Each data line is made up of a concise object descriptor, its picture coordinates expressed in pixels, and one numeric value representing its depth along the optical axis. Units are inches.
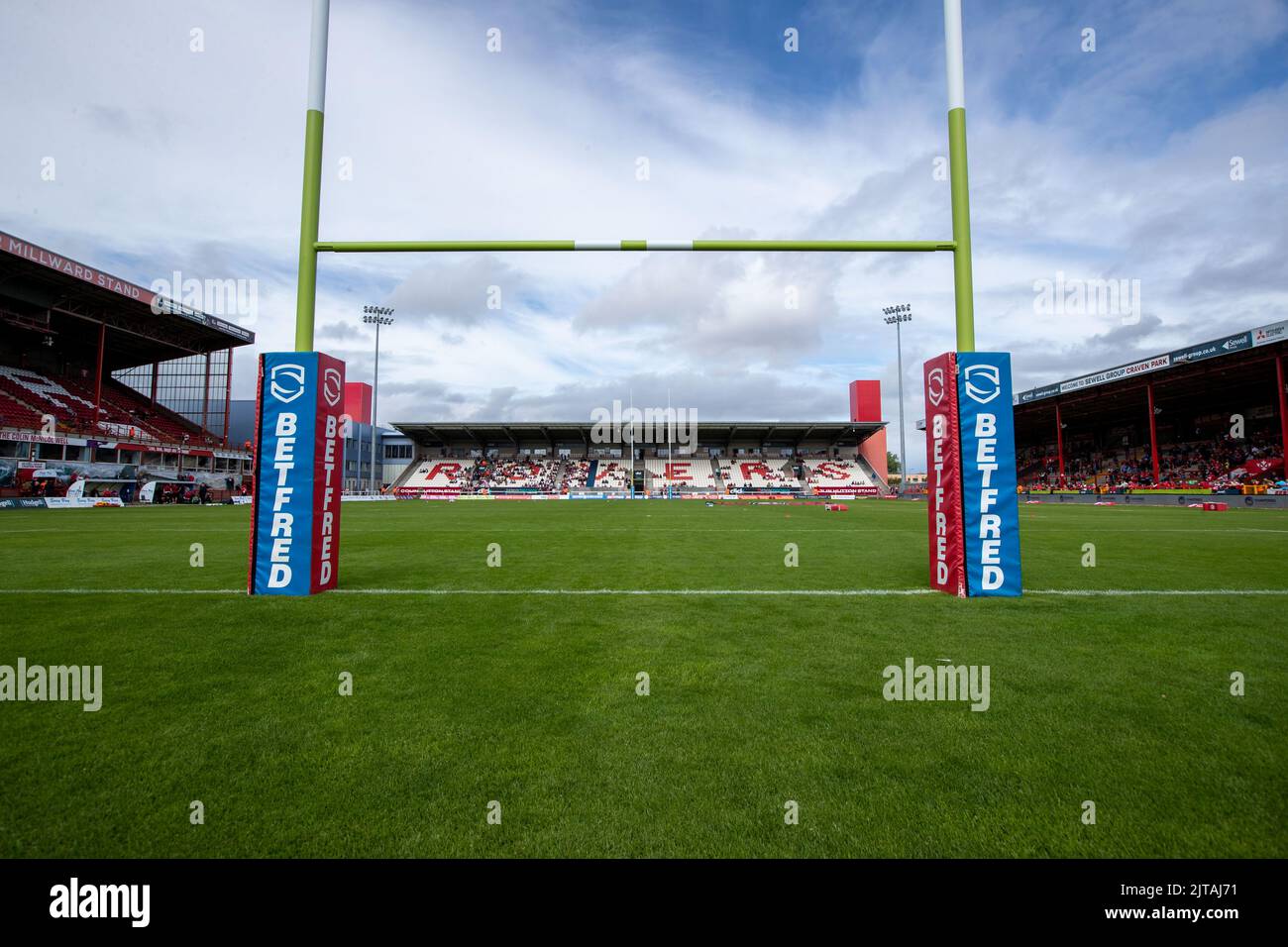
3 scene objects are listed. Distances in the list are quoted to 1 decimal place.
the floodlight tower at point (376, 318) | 2202.3
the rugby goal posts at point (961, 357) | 249.6
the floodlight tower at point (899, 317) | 2209.6
